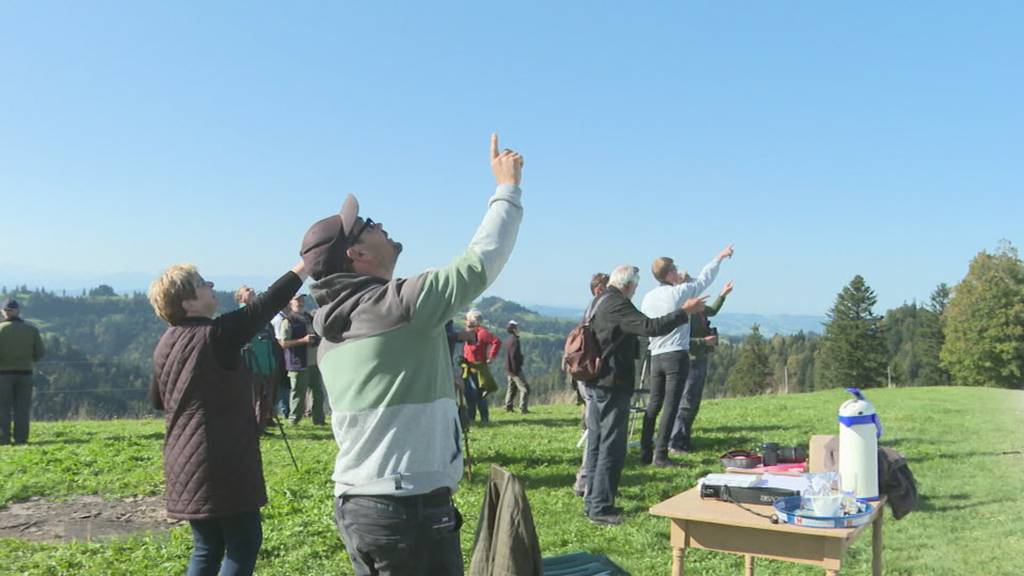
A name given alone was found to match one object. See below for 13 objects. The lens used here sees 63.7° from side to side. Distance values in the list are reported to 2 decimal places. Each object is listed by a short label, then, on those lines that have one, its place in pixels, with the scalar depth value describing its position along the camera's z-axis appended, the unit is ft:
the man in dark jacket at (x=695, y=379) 31.40
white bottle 11.80
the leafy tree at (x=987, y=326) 226.99
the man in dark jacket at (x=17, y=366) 40.45
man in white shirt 27.27
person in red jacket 48.06
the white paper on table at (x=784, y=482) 11.87
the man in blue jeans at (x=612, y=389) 22.31
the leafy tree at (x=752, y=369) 314.96
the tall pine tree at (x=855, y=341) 261.03
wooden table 10.42
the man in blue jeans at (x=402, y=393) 8.27
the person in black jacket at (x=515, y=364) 56.18
